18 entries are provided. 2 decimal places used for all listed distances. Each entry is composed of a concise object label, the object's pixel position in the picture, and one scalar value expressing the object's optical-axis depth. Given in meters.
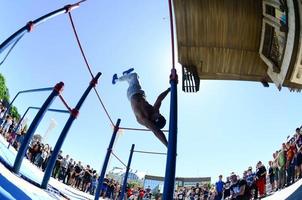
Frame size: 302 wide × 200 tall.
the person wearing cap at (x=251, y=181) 6.62
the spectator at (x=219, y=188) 7.54
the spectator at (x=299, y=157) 5.57
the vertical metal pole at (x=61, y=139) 3.30
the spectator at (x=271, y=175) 6.92
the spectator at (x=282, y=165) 6.35
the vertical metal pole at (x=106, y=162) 4.85
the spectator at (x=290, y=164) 5.91
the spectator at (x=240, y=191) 6.23
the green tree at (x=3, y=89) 22.49
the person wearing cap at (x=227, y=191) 7.05
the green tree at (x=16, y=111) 22.77
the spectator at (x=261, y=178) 6.69
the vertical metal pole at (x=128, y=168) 5.76
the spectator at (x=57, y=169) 8.18
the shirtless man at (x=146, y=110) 3.37
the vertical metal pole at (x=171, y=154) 2.34
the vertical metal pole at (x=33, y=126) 3.10
